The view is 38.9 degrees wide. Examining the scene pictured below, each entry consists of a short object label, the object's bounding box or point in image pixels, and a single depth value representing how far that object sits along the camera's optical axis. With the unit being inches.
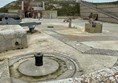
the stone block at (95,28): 513.9
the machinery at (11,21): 490.9
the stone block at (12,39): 303.0
